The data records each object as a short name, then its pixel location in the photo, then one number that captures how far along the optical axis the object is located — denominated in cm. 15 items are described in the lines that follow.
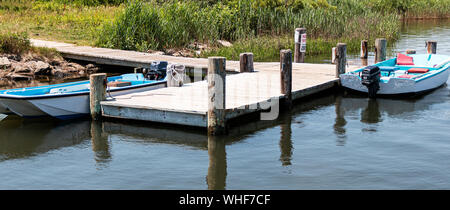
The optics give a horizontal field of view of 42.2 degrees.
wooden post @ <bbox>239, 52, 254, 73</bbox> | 1756
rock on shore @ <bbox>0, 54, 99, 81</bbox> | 2000
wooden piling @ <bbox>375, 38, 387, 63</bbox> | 1905
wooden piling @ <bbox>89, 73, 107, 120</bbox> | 1298
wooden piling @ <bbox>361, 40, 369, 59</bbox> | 1872
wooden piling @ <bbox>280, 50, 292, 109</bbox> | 1380
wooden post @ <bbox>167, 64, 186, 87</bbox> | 1532
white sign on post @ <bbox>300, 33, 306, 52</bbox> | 1962
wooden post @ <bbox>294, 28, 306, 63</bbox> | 1964
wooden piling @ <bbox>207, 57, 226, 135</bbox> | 1130
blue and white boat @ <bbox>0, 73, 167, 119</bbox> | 1301
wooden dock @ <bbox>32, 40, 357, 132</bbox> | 1237
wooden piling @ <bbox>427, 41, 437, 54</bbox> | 2014
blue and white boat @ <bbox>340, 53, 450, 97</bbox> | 1549
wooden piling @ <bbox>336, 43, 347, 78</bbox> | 1641
